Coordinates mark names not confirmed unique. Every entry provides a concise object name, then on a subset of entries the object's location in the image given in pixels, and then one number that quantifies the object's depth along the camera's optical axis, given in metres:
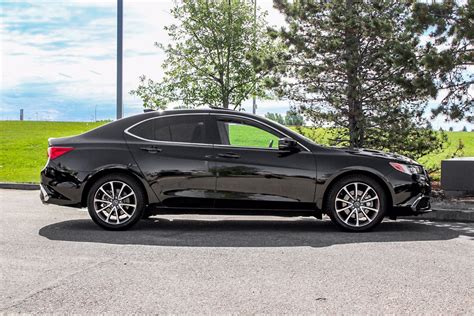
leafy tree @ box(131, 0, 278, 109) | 18.84
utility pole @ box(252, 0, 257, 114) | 19.12
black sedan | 7.74
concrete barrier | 11.62
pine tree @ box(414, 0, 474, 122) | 11.88
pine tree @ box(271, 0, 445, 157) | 13.43
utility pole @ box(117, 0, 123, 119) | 13.80
